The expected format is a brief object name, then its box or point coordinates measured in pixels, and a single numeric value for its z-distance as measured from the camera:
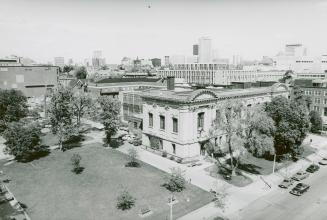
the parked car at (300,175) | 47.50
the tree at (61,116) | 61.00
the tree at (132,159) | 51.88
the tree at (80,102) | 73.20
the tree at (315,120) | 78.25
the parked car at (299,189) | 42.22
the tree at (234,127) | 46.19
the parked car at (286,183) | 44.57
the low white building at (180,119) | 54.31
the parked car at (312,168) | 51.42
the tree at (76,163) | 48.84
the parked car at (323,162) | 55.84
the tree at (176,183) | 41.78
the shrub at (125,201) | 37.00
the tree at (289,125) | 54.34
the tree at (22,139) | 52.78
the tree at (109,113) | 60.34
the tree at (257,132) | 46.69
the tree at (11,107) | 73.19
